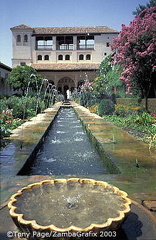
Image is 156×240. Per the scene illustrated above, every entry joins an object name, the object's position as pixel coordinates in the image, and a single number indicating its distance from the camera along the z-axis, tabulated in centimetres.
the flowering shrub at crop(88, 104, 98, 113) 1475
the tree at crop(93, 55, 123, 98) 1808
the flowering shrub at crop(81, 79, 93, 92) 2354
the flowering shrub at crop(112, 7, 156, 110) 1090
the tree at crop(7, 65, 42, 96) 2709
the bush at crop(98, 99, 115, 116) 1288
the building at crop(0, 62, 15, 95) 2763
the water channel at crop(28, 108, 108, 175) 432
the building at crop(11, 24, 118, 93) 3850
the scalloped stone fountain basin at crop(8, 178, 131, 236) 172
